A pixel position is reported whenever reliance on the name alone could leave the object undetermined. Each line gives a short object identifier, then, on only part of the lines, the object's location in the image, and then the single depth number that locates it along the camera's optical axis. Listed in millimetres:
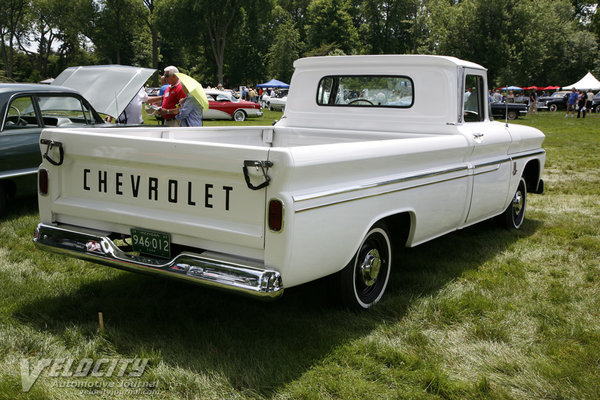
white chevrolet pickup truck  3143
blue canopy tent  49959
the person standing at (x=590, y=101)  37269
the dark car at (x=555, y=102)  40138
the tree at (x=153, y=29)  58306
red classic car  25516
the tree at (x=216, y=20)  52344
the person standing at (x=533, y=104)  36406
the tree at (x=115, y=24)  57625
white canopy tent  42156
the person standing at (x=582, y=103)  31297
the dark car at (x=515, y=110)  28928
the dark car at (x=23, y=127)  6363
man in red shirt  8414
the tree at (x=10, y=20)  56328
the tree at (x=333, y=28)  62188
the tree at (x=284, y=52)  59062
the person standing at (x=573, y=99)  32594
